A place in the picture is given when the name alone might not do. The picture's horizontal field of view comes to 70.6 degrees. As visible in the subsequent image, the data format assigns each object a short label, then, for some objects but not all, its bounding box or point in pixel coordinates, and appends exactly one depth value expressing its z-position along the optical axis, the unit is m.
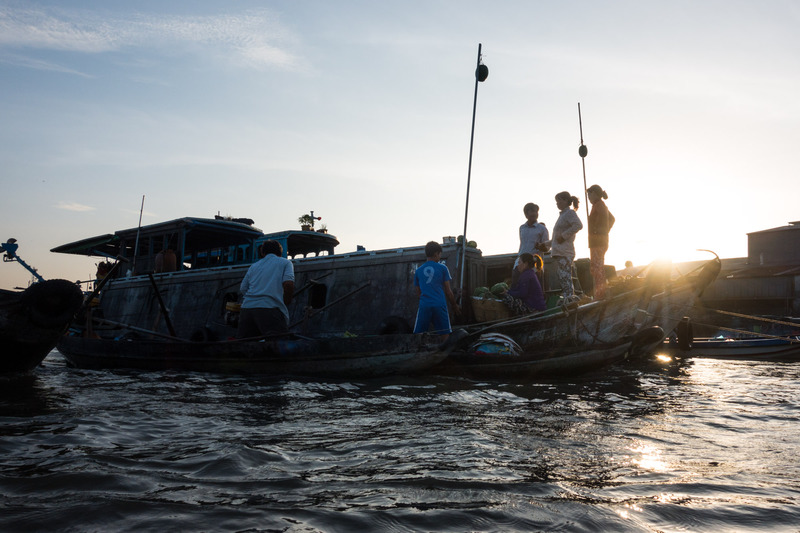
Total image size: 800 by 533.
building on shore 31.83
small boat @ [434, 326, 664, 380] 7.63
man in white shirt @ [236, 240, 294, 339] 8.00
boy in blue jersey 8.52
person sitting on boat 9.81
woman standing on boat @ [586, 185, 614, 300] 8.83
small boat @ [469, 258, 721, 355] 8.88
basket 10.35
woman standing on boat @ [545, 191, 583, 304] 9.21
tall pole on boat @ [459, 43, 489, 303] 10.91
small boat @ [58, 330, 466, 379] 7.45
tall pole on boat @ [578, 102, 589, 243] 12.39
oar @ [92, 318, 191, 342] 9.54
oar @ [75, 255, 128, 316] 9.02
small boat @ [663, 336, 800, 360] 14.74
